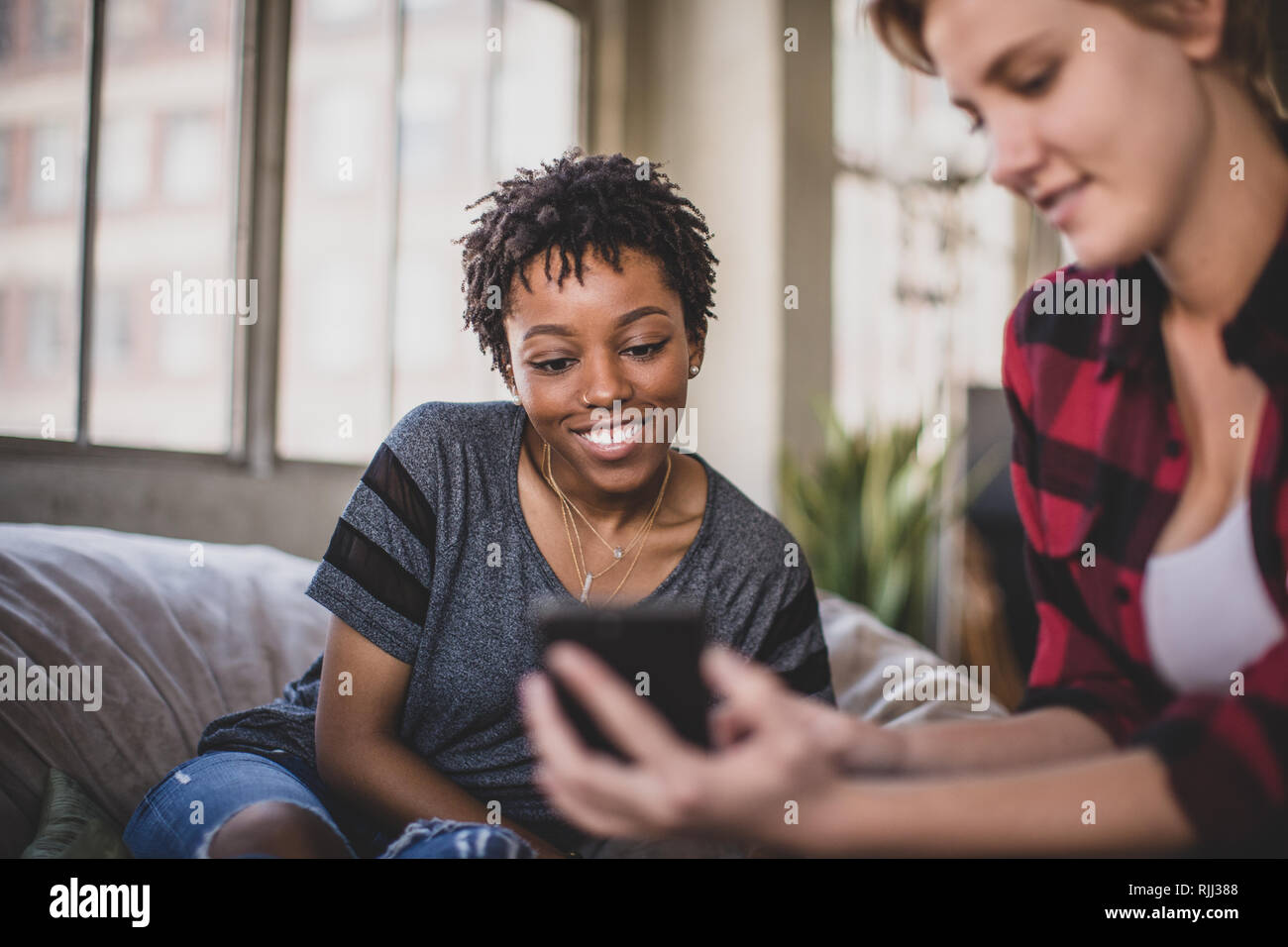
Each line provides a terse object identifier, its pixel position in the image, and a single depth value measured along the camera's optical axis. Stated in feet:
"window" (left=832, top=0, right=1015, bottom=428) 13.43
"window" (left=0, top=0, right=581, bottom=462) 7.35
